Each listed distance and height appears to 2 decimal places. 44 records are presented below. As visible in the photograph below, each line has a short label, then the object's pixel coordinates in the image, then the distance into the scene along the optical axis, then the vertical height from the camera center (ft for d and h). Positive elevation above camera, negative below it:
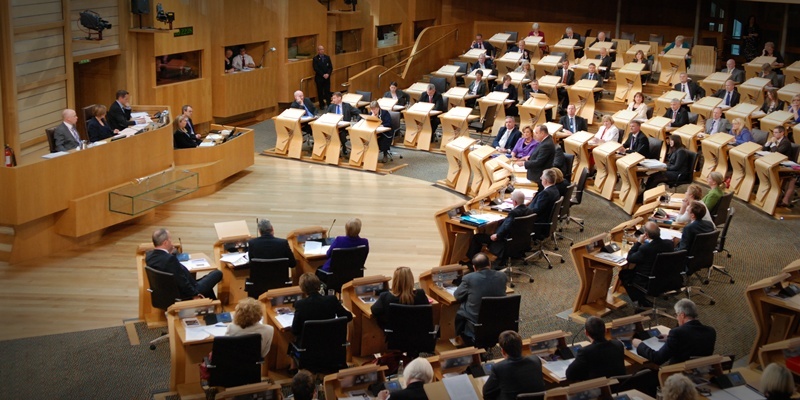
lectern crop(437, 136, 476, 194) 46.01 -7.10
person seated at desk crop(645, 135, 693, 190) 43.29 -6.63
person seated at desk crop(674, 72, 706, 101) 55.06 -3.53
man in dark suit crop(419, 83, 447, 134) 57.11 -4.71
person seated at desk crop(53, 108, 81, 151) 36.88 -4.84
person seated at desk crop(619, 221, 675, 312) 30.45 -7.61
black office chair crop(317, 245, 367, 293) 30.07 -8.14
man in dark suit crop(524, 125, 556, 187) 41.06 -5.97
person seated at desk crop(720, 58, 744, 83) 57.93 -2.56
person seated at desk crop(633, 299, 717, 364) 23.71 -8.11
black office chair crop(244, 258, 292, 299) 28.96 -8.16
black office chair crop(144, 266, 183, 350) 27.43 -8.27
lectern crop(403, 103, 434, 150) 55.36 -6.27
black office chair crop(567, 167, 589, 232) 40.69 -7.40
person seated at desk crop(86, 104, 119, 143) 39.68 -4.85
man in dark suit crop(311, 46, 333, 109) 65.26 -3.68
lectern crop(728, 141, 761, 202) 44.09 -6.67
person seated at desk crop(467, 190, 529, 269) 33.94 -7.64
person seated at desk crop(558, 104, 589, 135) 49.85 -5.22
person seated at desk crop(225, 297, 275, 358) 23.43 -7.72
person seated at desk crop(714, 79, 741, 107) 53.01 -3.73
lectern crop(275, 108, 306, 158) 53.36 -6.63
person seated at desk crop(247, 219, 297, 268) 29.37 -7.31
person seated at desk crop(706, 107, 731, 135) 48.08 -4.82
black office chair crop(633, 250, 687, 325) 30.04 -8.10
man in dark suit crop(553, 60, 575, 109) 59.62 -3.53
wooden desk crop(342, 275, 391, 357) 26.94 -8.60
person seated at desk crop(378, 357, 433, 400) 19.90 -7.82
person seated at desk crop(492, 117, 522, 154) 45.80 -5.63
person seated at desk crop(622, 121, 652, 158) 44.77 -5.51
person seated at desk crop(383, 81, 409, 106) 57.26 -4.64
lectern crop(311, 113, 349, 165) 52.16 -6.74
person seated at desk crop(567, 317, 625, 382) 22.17 -8.01
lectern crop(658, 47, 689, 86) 61.82 -2.42
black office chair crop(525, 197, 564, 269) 35.63 -7.93
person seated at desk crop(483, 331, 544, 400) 21.01 -8.05
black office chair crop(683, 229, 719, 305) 31.68 -7.74
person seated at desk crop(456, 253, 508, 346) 26.94 -7.80
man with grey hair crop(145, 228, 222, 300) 27.73 -7.53
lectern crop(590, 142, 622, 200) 44.52 -6.87
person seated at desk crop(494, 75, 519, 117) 57.93 -4.34
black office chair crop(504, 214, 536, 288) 33.76 -7.80
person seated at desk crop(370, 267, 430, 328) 25.53 -7.67
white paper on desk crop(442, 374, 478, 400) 20.65 -8.26
